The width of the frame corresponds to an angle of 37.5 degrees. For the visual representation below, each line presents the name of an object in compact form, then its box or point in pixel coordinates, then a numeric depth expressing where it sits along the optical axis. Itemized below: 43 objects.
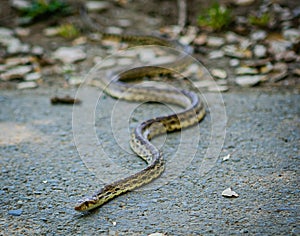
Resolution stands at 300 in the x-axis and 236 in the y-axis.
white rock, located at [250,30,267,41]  8.82
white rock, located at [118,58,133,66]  8.76
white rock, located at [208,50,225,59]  8.64
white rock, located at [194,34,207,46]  9.11
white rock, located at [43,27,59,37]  9.82
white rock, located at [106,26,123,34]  9.78
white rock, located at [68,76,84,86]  8.03
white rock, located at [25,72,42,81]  8.20
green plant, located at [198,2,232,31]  9.29
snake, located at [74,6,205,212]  4.46
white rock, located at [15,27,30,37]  9.73
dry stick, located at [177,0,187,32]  9.73
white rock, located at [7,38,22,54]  9.09
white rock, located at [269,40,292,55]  8.31
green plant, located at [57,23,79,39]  9.73
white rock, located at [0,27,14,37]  9.57
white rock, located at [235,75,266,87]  7.61
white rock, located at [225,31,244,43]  8.99
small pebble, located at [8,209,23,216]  4.21
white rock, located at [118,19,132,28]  10.13
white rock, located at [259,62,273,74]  7.90
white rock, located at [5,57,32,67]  8.64
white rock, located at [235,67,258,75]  7.92
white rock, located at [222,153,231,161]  5.22
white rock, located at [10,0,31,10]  10.28
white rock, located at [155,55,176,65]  8.59
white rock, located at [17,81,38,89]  7.93
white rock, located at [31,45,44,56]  9.02
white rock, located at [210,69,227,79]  7.95
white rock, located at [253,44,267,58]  8.39
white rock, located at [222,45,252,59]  8.51
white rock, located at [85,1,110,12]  10.59
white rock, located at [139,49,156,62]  8.82
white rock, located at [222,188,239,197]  4.41
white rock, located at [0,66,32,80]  8.20
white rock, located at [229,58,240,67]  8.30
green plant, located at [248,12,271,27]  9.11
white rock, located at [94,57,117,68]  8.77
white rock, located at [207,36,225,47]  9.00
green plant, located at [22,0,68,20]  10.11
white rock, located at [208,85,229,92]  7.50
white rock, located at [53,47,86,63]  8.86
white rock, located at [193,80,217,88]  7.73
